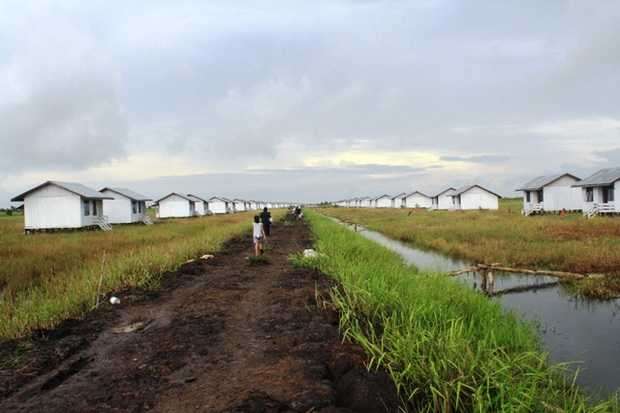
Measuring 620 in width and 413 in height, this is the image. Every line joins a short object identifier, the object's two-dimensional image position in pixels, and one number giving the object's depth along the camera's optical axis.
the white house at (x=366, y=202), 144.00
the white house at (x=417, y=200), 89.81
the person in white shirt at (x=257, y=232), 15.27
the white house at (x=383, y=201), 115.95
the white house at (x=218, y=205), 80.12
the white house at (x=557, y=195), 39.84
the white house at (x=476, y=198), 58.50
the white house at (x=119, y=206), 41.41
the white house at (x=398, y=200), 99.21
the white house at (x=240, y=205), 105.65
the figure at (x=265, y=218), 21.06
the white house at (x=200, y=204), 63.61
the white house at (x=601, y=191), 31.61
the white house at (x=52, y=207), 32.97
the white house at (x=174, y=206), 57.16
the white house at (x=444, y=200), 67.34
